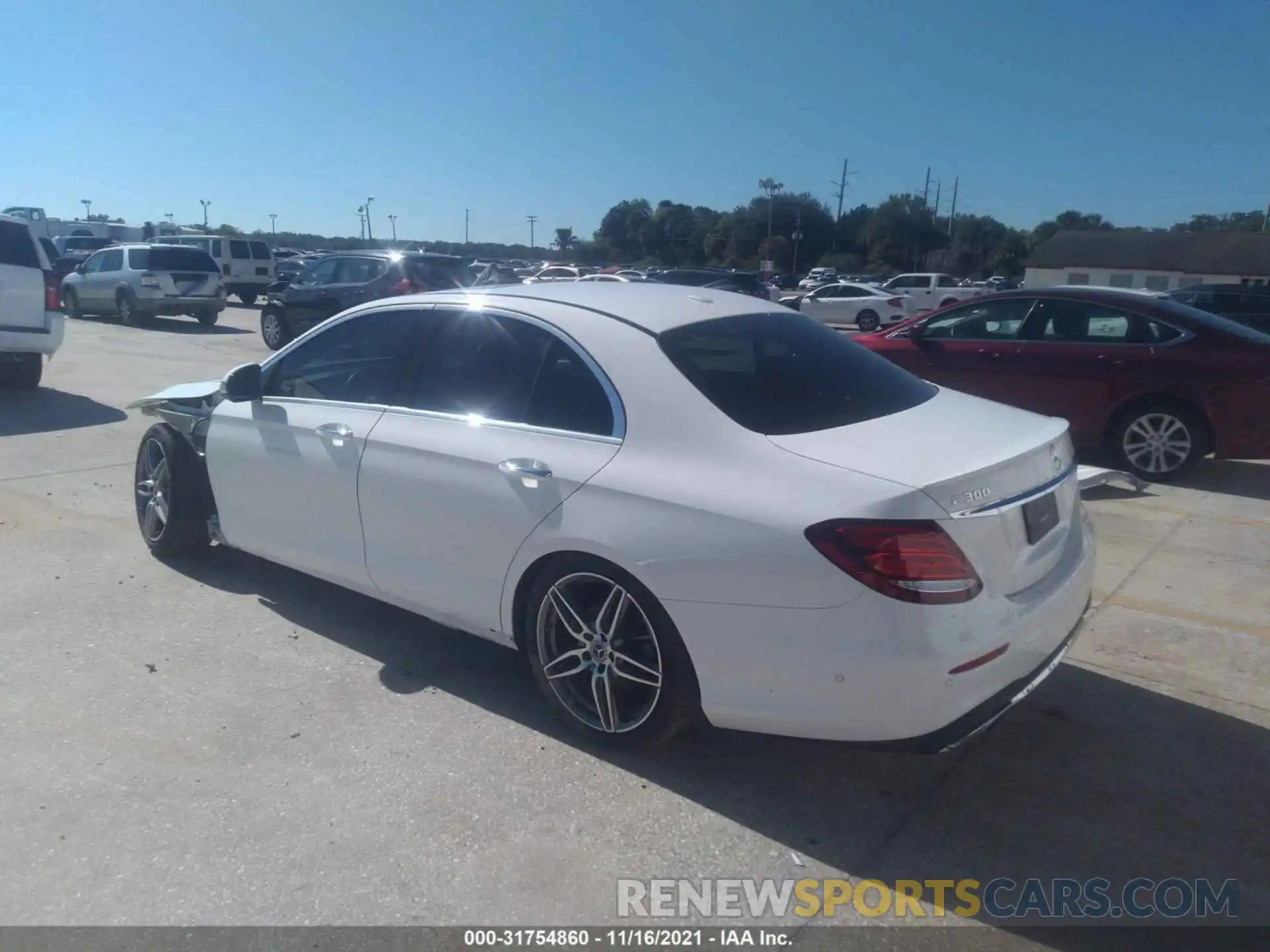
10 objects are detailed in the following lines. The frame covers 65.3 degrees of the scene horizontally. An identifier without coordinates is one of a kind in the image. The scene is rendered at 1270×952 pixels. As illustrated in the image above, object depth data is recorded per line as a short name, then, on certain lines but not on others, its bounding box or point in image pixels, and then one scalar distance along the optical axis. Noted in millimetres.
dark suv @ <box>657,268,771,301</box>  23703
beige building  60438
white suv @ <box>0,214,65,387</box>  10070
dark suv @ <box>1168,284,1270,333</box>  19125
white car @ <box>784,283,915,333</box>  29703
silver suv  20250
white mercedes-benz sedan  2859
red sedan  7559
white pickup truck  34500
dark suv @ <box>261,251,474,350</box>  15945
